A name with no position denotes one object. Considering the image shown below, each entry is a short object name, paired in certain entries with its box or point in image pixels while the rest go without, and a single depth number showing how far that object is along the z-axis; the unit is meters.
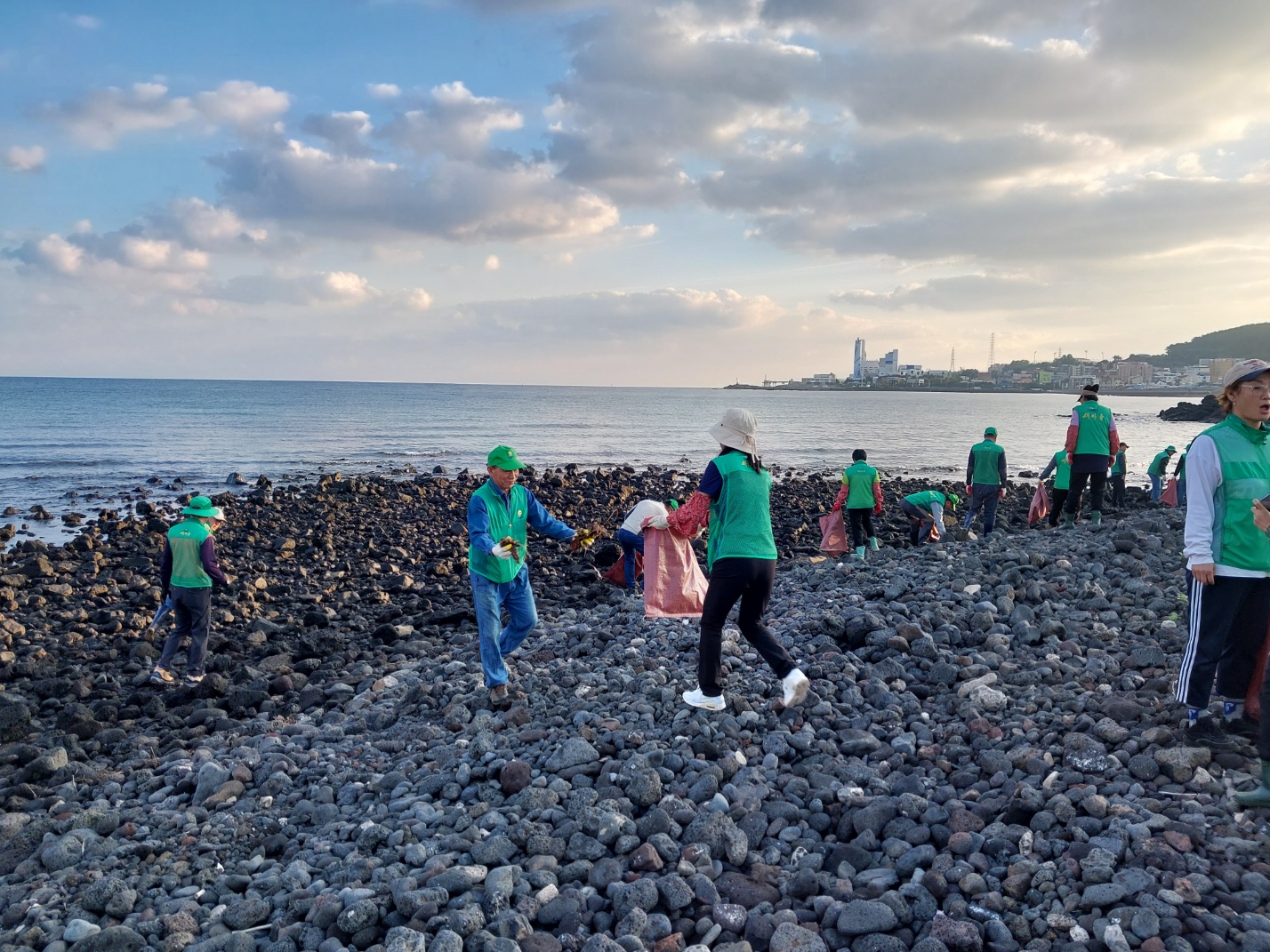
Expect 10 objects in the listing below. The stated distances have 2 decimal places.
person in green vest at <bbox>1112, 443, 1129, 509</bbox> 21.83
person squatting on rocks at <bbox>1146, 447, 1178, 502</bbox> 21.43
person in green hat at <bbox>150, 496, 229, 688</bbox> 9.12
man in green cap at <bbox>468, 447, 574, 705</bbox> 7.14
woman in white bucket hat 6.12
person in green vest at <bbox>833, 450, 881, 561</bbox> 13.87
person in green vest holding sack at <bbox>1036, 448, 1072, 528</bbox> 14.77
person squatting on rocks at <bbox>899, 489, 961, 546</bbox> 15.07
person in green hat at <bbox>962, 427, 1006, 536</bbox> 15.29
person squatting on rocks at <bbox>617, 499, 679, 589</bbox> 10.51
